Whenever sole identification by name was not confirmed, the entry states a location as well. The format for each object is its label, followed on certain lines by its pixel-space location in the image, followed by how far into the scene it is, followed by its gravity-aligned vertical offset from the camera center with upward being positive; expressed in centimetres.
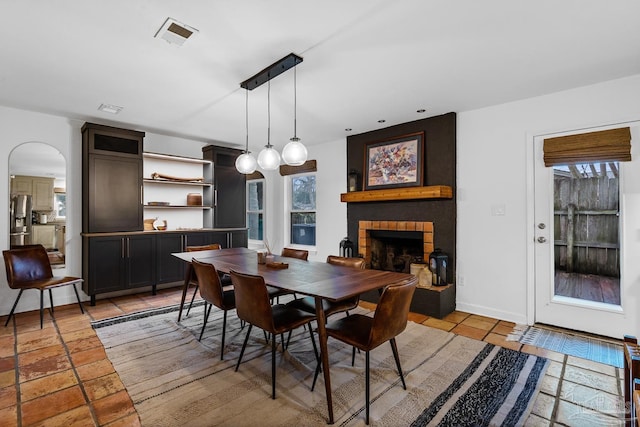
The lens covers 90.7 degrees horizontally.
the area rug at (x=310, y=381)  185 -119
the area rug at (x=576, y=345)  256 -119
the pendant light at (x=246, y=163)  319 +49
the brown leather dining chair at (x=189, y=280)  346 -77
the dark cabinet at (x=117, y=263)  397 -68
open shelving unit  483 +38
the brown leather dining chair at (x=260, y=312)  201 -67
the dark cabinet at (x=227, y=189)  513 +38
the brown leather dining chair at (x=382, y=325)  181 -72
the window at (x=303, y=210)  580 +2
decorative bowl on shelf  518 +20
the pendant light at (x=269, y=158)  290 +49
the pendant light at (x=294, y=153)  270 +50
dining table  186 -48
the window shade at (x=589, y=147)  282 +59
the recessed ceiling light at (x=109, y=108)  356 +119
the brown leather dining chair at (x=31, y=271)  336 -66
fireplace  425 -48
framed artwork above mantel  407 +66
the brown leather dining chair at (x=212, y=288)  253 -64
